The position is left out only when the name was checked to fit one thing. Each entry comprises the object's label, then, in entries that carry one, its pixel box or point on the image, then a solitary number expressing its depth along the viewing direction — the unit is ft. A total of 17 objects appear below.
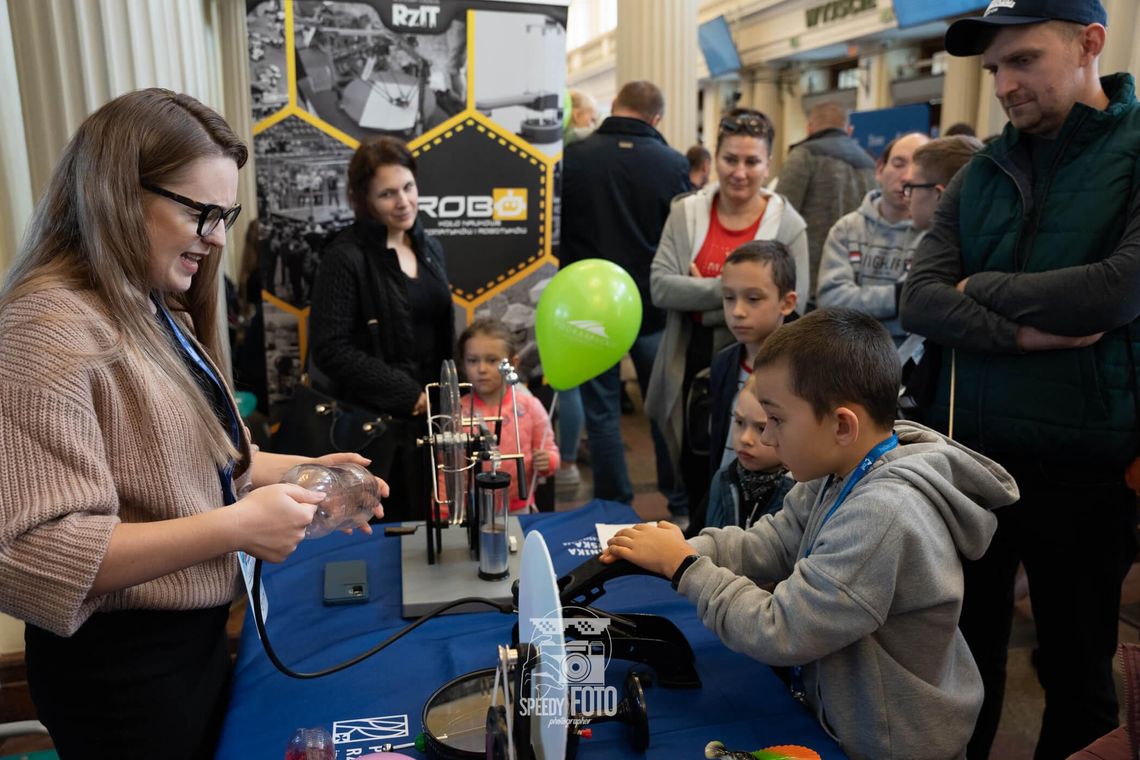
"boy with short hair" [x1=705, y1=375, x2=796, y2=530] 6.08
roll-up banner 10.38
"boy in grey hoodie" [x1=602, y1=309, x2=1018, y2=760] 3.73
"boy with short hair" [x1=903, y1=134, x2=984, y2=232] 8.24
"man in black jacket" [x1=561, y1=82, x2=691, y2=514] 11.85
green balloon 8.96
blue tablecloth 3.76
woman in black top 8.74
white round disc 2.87
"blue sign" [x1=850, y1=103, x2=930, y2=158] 17.79
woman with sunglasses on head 9.12
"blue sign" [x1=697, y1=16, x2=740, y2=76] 41.37
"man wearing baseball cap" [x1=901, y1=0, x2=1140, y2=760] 5.23
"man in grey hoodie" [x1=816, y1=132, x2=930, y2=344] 9.16
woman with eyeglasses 3.20
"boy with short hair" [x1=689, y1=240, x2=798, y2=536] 7.59
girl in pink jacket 8.54
